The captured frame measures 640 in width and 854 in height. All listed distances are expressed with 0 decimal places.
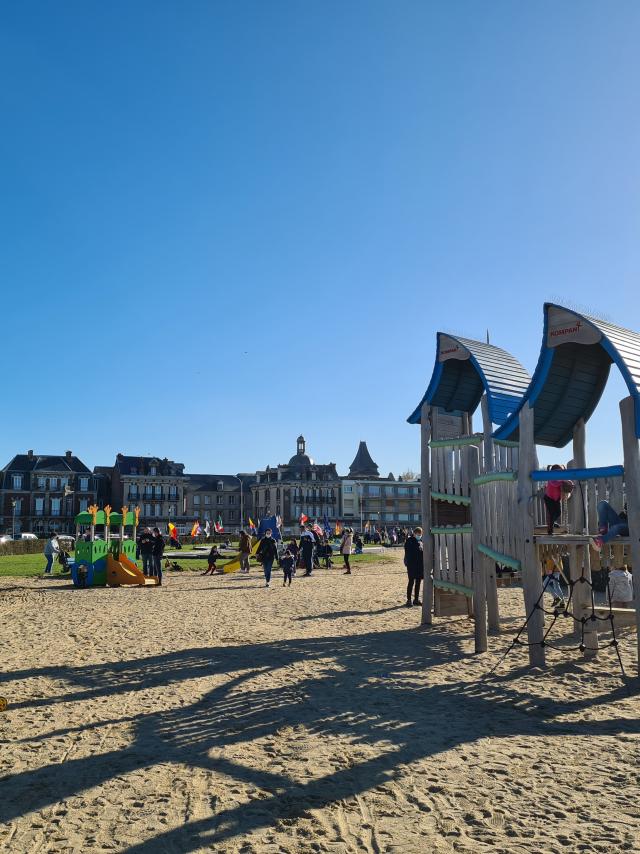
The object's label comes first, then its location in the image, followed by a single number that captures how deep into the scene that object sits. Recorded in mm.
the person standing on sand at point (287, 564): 23609
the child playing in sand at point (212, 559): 29766
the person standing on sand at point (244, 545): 29531
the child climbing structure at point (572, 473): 8586
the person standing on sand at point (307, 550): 28812
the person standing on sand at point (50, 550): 27453
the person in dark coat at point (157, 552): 24109
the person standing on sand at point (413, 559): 16828
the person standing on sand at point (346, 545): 29031
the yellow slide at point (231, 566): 30836
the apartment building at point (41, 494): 94000
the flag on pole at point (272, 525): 39666
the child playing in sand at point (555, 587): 14525
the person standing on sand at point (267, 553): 22469
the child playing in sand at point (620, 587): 9953
